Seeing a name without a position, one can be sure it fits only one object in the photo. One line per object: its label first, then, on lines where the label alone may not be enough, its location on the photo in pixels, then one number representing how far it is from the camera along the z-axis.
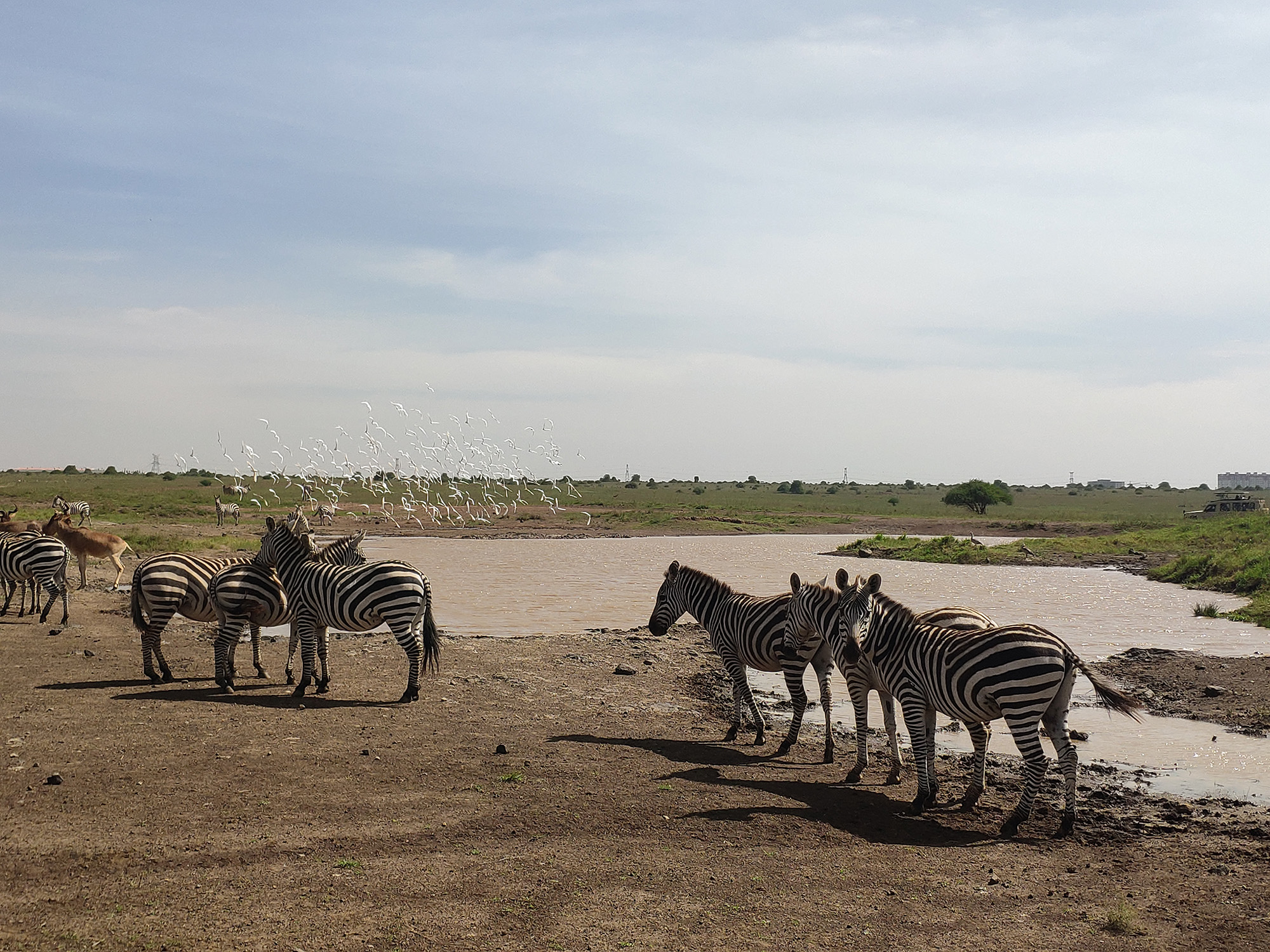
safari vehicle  60.69
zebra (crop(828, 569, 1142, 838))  7.79
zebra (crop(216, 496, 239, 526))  47.91
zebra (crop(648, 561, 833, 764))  10.55
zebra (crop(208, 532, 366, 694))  12.30
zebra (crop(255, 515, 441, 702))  11.90
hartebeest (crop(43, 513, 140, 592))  22.91
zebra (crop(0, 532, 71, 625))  17.08
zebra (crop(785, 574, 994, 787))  9.45
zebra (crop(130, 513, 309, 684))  12.51
